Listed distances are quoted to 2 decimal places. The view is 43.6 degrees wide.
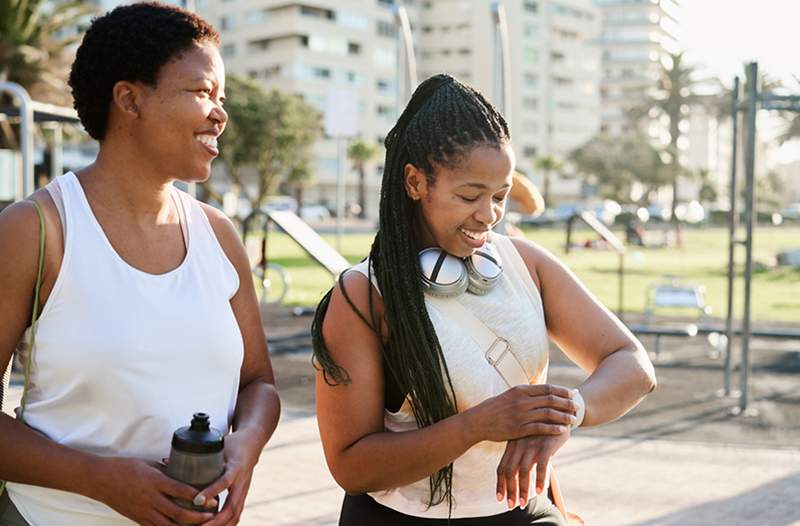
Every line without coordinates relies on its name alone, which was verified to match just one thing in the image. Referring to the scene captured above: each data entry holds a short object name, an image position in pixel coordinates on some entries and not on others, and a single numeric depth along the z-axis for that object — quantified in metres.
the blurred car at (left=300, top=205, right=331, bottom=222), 65.75
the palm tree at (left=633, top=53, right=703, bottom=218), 81.19
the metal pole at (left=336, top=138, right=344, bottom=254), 16.59
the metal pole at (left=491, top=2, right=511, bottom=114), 8.98
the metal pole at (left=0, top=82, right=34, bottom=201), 9.04
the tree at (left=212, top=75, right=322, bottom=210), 53.66
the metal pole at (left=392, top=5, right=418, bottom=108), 11.05
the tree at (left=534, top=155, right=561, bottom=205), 85.12
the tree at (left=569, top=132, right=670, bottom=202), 80.81
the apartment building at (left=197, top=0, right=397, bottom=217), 84.31
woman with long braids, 1.87
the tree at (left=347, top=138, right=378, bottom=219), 73.44
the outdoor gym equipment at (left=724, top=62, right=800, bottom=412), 7.47
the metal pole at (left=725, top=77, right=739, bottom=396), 7.78
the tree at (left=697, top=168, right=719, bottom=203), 90.38
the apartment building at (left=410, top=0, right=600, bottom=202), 96.94
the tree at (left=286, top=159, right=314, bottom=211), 60.12
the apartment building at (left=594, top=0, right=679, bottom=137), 129.12
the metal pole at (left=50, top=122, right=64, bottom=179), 13.45
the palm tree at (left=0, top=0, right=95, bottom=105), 29.09
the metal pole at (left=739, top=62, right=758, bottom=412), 7.48
